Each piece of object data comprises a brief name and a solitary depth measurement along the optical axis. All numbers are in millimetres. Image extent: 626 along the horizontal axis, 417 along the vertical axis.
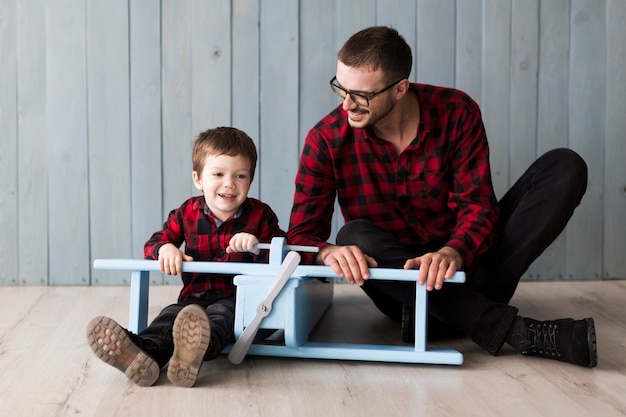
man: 1711
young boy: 1646
